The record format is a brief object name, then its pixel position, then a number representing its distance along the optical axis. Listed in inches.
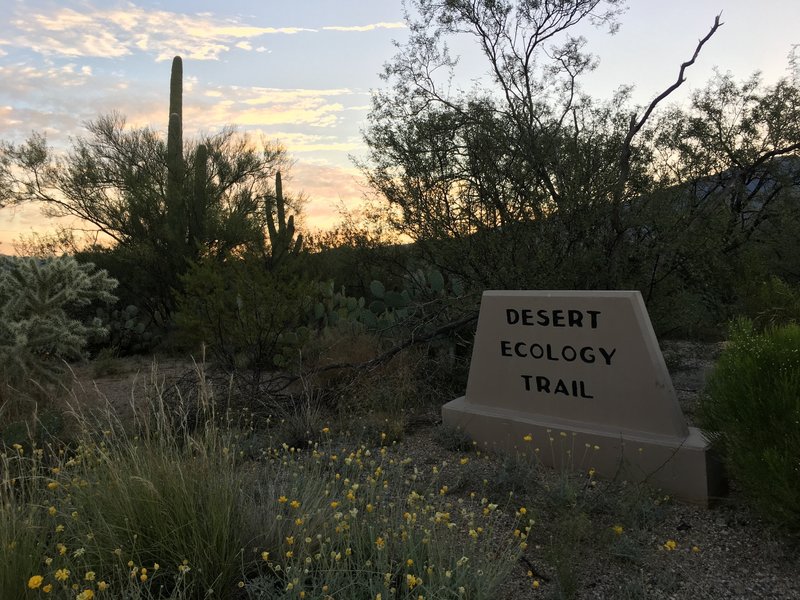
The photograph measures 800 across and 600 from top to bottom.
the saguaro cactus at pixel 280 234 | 556.7
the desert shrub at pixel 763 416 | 120.3
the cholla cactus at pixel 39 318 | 275.6
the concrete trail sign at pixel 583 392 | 162.1
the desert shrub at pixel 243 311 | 310.8
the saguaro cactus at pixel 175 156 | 546.0
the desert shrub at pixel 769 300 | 321.4
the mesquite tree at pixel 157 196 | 526.9
